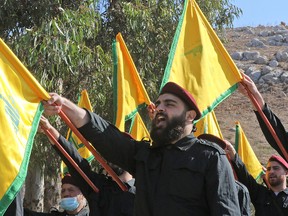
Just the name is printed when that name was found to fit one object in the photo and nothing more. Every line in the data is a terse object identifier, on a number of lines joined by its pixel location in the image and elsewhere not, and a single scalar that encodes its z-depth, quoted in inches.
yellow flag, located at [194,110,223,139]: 323.0
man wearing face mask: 270.4
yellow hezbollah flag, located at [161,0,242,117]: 245.1
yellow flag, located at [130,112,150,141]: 333.7
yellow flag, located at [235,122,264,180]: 370.3
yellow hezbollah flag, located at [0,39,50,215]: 172.4
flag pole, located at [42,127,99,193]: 217.9
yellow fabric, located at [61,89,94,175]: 339.6
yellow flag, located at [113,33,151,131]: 292.5
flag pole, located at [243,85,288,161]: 230.9
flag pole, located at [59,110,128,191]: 184.9
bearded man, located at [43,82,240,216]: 170.2
